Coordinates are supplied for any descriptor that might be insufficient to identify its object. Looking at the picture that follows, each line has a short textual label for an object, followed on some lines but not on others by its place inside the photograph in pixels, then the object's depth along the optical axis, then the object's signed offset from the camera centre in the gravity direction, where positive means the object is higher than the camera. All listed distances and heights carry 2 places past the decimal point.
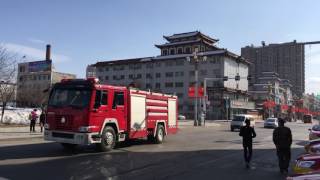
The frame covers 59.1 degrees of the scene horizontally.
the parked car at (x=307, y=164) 5.13 -1.08
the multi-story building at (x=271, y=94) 89.93 +4.11
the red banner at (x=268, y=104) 80.70 +0.55
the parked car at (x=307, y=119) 72.53 -3.29
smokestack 77.62 +14.58
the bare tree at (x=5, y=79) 26.49 +2.49
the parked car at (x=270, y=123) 38.60 -2.34
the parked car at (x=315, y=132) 14.85 -1.39
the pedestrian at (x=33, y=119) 19.58 -1.00
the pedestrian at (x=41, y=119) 20.25 -1.03
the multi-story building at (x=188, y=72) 72.40 +9.58
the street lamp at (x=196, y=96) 36.40 -0.18
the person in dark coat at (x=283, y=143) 8.50 -1.12
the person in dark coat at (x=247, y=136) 9.49 -1.02
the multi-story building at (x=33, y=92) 57.68 +2.63
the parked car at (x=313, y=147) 7.82 -1.17
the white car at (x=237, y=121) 29.37 -1.61
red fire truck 10.76 -0.35
